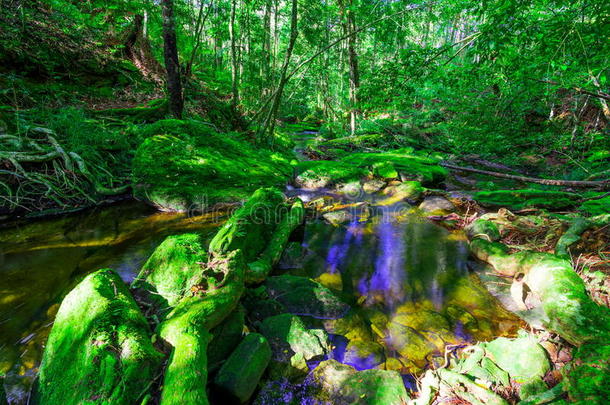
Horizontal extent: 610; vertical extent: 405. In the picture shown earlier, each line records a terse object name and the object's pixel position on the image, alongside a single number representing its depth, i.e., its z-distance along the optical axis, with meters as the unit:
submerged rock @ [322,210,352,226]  6.41
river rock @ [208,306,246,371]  2.55
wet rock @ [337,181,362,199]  8.42
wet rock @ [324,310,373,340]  3.22
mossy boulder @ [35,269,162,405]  1.82
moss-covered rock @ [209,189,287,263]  3.83
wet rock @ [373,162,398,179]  9.17
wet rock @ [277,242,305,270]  4.61
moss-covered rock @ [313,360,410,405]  2.34
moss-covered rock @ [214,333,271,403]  2.31
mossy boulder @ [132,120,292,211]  6.44
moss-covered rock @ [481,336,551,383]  2.33
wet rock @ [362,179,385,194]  8.63
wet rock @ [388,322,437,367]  2.94
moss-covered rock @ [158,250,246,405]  1.85
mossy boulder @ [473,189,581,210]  5.83
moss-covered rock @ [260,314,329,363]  2.84
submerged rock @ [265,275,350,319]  3.52
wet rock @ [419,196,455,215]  6.95
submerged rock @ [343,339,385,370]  2.85
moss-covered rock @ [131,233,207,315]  3.02
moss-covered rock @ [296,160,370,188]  8.75
